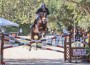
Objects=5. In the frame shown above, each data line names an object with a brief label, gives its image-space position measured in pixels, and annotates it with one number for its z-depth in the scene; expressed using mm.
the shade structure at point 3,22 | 25795
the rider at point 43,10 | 16719
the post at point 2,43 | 14709
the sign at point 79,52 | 16094
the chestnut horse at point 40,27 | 16706
